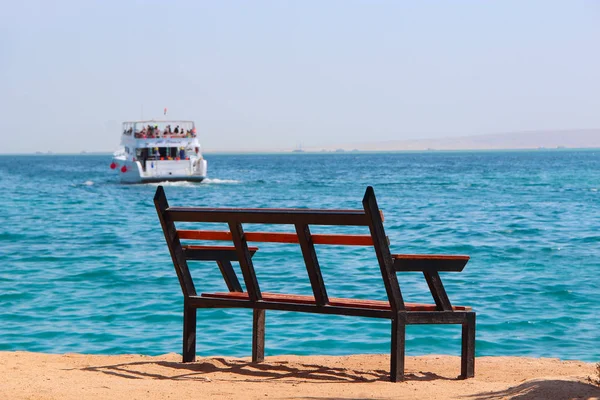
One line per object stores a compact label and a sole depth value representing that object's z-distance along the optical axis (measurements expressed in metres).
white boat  96.40
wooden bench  11.49
